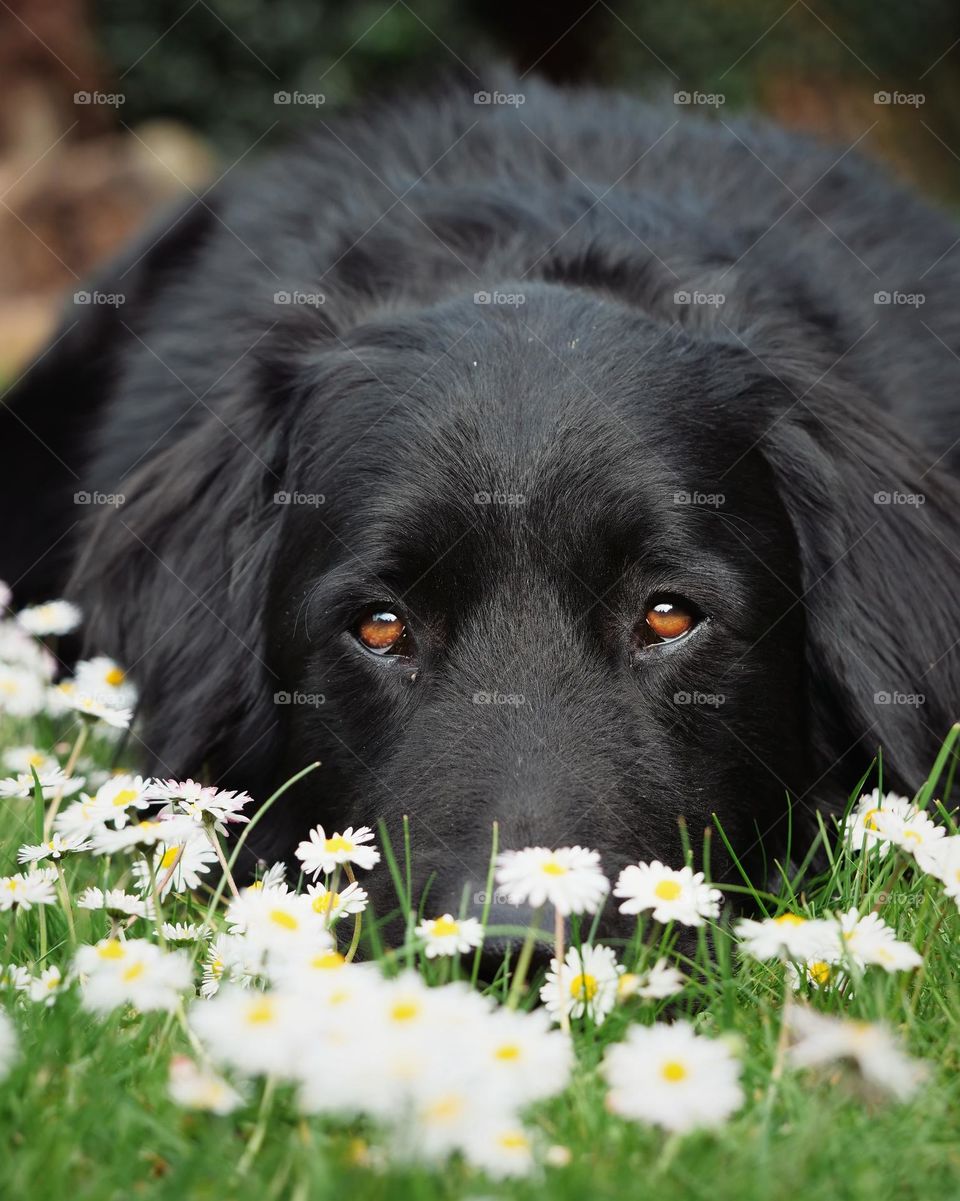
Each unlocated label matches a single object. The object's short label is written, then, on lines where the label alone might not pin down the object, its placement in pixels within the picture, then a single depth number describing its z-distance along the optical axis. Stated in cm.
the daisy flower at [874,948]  81
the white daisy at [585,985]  81
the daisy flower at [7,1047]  76
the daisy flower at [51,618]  108
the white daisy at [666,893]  82
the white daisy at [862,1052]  74
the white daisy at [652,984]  81
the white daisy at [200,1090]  76
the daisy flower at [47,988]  81
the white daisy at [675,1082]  74
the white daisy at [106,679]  103
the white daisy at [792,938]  80
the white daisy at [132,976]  78
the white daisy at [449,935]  82
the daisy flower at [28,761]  96
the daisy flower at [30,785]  89
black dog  93
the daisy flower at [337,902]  84
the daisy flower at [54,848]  86
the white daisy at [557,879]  81
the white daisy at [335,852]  85
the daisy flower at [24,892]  85
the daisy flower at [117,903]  86
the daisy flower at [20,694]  104
